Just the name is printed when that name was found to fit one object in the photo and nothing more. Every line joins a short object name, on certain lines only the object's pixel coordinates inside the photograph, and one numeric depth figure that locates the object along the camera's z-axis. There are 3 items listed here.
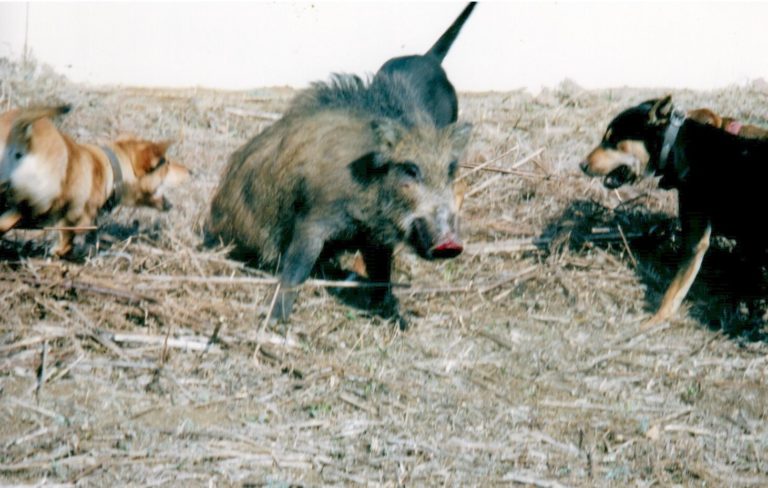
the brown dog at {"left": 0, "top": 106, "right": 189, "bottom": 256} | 11.45
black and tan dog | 13.02
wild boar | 12.39
